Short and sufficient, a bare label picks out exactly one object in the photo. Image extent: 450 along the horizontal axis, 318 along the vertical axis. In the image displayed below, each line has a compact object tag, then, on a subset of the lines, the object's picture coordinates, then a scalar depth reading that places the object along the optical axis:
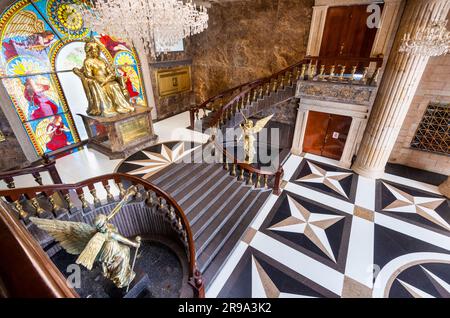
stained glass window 5.16
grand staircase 3.60
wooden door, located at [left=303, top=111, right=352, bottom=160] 6.64
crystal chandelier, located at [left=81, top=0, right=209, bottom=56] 3.43
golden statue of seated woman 5.92
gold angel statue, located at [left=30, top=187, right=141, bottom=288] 2.26
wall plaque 9.18
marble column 4.37
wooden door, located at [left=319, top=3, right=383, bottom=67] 5.86
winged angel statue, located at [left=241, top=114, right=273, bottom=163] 5.16
